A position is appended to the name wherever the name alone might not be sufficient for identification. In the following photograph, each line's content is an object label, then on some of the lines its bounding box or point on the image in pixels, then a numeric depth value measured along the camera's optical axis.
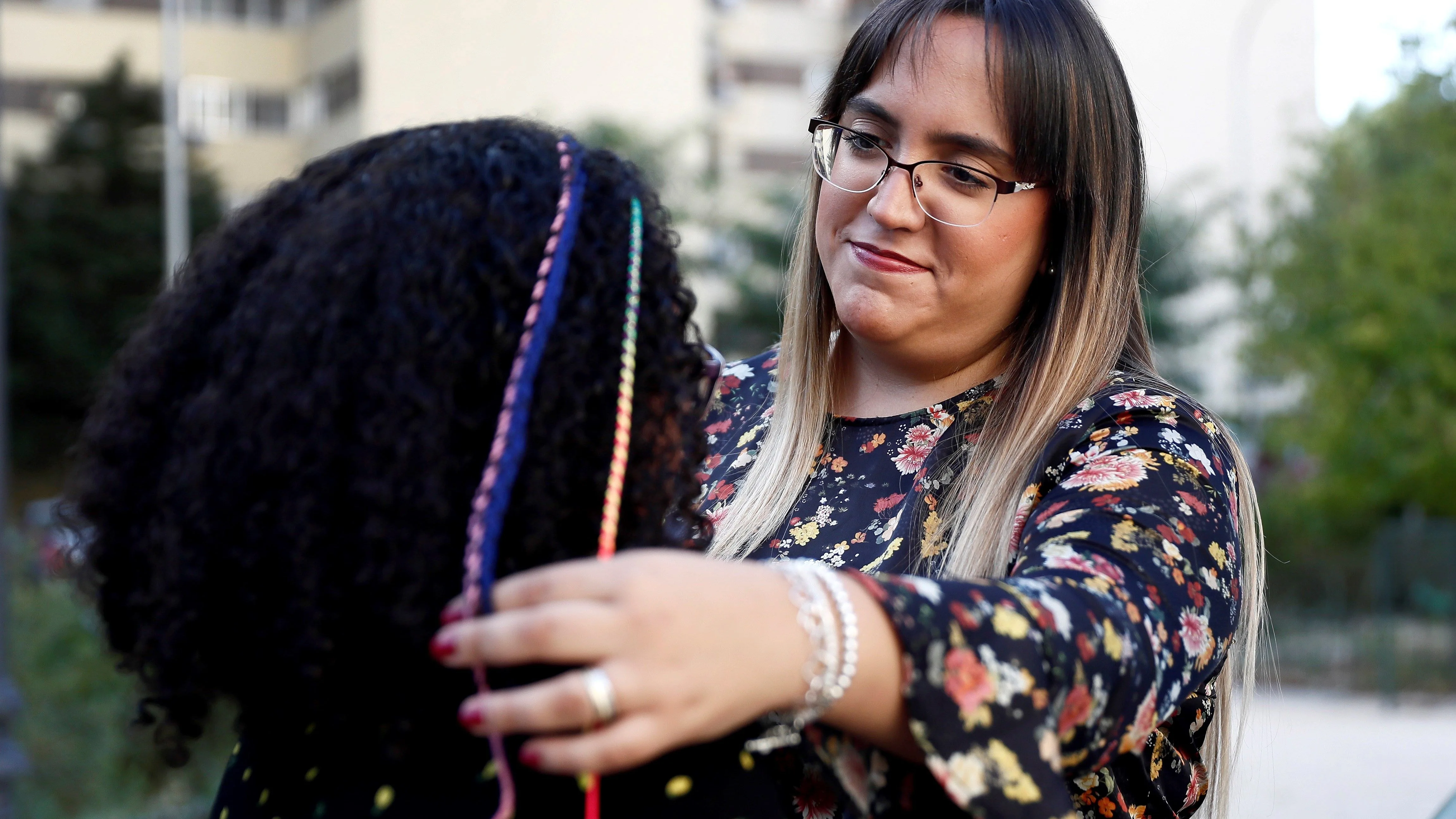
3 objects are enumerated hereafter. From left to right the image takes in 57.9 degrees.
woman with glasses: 0.97
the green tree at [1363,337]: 13.91
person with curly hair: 1.08
